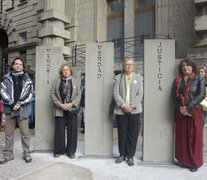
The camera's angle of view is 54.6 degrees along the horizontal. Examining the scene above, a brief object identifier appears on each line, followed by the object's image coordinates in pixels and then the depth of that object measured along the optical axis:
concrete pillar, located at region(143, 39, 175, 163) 3.65
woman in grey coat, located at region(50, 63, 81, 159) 3.84
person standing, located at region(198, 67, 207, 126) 4.49
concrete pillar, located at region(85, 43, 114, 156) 3.92
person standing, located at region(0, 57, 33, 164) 3.60
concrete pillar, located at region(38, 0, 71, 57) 12.08
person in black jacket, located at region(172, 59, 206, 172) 3.26
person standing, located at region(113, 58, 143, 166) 3.53
